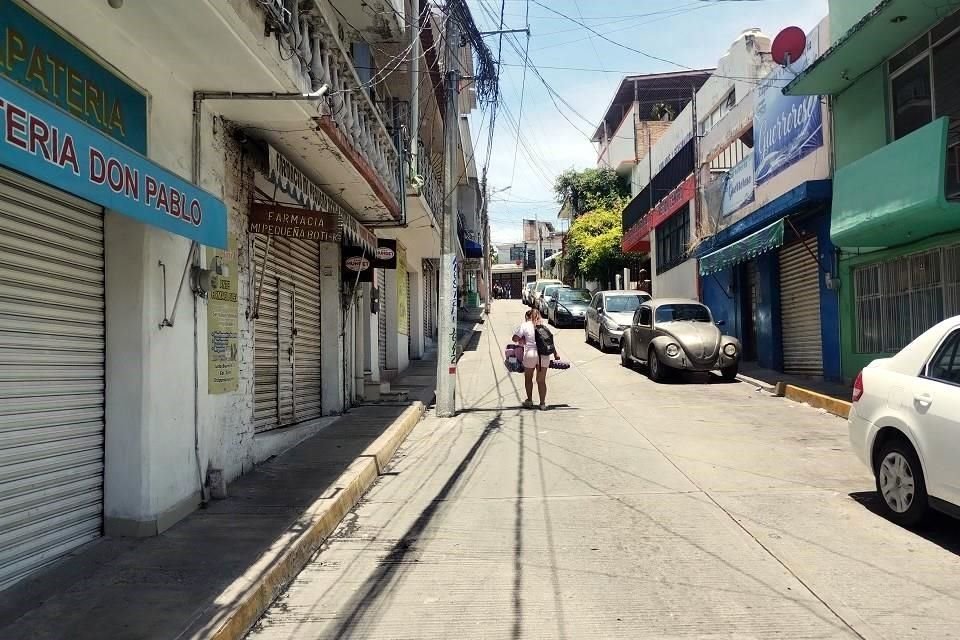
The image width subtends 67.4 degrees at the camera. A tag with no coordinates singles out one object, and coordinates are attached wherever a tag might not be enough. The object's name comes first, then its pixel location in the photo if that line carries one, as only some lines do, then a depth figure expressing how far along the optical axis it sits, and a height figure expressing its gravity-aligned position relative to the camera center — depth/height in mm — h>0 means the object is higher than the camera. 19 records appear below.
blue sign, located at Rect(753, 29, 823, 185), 14008 +4484
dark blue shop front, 13523 +1209
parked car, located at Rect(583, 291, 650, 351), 19523 +676
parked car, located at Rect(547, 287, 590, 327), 27688 +1311
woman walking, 11758 -131
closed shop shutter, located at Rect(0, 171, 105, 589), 4441 -176
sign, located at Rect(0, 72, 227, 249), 3418 +1027
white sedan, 4973 -685
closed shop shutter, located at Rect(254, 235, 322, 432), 8781 +115
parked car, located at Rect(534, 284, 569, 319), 30938 +1884
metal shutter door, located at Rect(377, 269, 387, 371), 17562 +485
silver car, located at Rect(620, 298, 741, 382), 14195 -85
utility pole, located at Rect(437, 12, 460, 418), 11797 +1321
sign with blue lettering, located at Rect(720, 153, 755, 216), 17531 +3810
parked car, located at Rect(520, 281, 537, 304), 40709 +2852
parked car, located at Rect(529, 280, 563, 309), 35781 +2625
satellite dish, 14227 +5831
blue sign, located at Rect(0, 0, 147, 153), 4203 +1774
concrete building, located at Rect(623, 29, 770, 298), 21625 +5296
